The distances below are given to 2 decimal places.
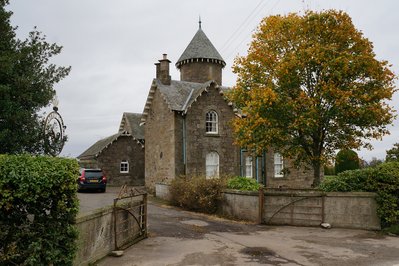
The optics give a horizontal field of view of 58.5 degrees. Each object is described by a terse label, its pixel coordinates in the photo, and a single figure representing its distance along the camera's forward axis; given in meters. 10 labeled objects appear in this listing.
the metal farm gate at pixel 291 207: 15.57
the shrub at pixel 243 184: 18.44
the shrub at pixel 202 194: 19.06
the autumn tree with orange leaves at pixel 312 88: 18.22
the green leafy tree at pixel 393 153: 26.41
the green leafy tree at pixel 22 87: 15.82
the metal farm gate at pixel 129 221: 10.88
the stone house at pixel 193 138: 26.62
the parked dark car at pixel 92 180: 26.38
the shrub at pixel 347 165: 33.75
